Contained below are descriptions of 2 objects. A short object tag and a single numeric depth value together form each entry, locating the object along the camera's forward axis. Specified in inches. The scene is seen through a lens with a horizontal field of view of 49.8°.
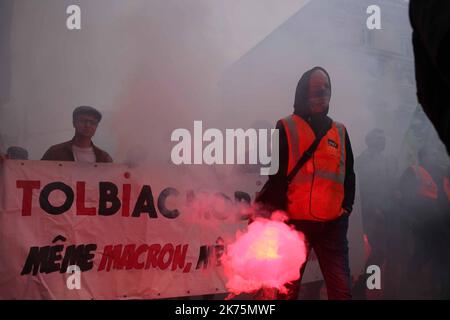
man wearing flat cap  127.2
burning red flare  131.9
